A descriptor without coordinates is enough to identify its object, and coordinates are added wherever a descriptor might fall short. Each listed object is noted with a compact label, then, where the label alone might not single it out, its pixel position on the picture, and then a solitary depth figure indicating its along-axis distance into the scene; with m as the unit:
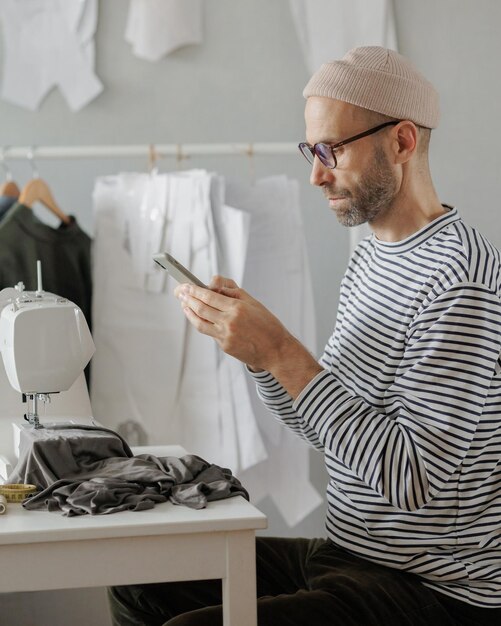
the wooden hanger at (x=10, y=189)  2.78
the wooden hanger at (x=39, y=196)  2.73
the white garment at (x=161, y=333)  2.68
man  1.60
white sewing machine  1.61
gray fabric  1.48
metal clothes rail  2.73
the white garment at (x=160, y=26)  3.06
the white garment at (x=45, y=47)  3.03
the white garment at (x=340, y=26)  3.03
